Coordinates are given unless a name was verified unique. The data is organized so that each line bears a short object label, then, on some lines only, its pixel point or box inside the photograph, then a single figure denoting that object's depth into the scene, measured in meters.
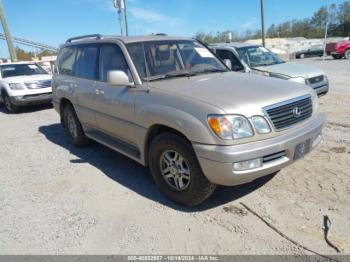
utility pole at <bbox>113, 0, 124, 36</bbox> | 19.29
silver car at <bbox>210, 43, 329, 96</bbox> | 8.15
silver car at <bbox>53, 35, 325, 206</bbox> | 3.21
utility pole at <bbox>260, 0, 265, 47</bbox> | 20.05
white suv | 10.49
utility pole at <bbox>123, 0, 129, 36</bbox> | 22.24
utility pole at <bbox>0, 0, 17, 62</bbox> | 16.47
